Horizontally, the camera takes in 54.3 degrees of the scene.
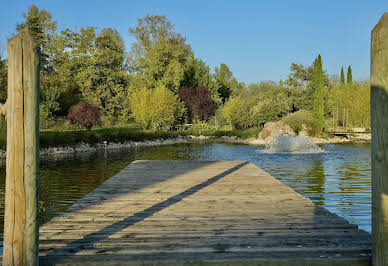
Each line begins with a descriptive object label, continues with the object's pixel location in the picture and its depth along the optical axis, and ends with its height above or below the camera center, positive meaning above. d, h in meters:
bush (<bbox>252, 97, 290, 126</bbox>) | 31.00 +1.40
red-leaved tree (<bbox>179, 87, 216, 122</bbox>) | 35.97 +2.61
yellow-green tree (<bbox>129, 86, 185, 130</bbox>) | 29.66 +1.70
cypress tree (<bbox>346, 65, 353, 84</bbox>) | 34.47 +4.70
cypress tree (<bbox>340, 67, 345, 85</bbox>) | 35.42 +4.68
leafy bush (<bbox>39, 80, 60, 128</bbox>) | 24.87 +1.78
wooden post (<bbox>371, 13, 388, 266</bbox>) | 2.34 -0.06
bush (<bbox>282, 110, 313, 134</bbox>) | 26.41 +0.55
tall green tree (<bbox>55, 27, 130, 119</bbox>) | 34.56 +5.59
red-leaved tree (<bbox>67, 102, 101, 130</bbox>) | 23.73 +1.04
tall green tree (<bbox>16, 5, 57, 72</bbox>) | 35.00 +9.88
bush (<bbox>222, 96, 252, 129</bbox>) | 31.39 +1.23
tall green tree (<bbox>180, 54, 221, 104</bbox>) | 39.91 +5.55
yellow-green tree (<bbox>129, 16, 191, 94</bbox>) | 37.22 +7.76
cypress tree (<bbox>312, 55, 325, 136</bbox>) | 26.77 +1.99
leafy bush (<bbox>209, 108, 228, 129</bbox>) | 34.69 +0.81
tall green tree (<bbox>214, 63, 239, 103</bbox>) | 43.38 +4.83
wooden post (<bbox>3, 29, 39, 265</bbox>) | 2.41 -0.13
